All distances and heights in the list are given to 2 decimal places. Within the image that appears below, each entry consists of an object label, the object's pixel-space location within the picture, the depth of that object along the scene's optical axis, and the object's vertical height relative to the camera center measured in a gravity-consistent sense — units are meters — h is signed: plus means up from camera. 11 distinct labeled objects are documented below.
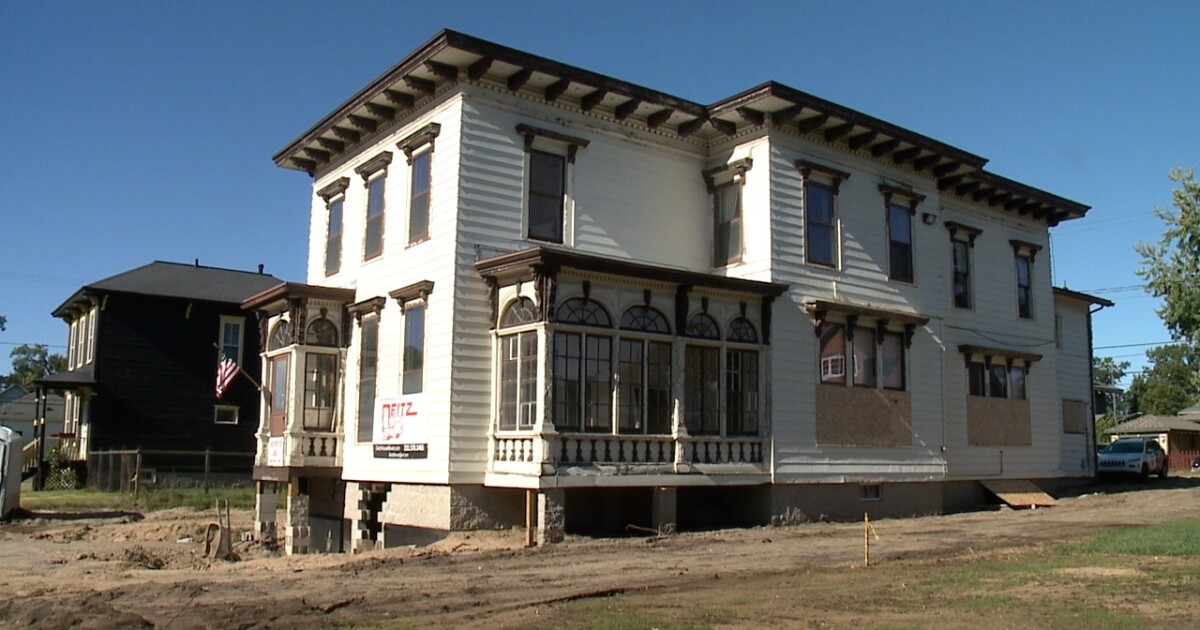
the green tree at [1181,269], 33.56 +5.64
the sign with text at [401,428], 20.48 +0.24
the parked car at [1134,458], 36.94 -0.41
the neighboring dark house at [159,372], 40.03 +2.53
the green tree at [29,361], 118.50 +8.70
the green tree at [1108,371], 145.75 +10.37
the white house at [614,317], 19.80 +2.60
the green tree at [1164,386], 100.19 +6.64
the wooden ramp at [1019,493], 27.25 -1.24
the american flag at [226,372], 24.48 +1.53
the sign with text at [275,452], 23.58 -0.27
